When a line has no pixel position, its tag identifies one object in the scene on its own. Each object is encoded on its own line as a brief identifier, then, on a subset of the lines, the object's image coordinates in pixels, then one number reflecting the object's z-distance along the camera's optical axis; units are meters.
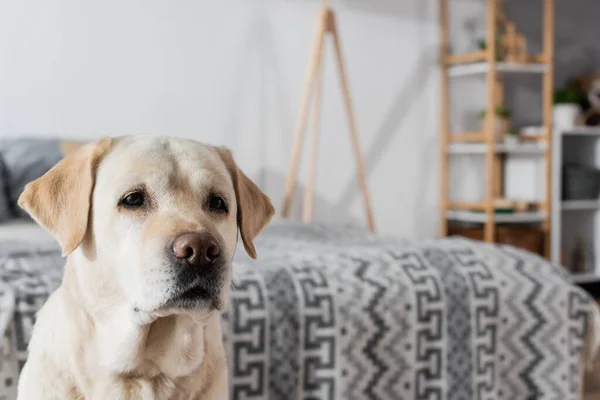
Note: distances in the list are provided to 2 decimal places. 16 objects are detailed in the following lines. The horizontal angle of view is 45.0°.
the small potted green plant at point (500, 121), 4.22
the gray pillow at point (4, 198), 2.74
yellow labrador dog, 1.09
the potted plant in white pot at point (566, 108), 4.40
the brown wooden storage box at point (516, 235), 4.21
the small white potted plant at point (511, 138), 4.26
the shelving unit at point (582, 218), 4.57
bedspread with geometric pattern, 1.73
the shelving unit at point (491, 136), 4.15
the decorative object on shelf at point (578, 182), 4.38
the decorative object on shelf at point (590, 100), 4.56
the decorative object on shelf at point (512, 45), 4.27
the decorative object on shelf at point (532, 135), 4.31
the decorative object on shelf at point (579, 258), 4.64
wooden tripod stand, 3.72
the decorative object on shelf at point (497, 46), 4.21
